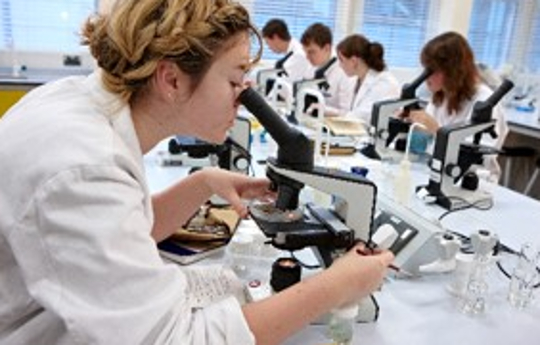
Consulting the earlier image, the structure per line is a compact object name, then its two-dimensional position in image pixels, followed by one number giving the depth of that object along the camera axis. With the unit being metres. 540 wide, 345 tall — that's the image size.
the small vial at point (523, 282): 1.15
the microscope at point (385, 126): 2.31
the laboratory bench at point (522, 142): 3.61
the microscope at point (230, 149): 1.58
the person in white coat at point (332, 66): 3.86
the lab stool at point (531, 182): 3.90
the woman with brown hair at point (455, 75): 2.56
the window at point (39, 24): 3.76
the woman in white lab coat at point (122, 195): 0.61
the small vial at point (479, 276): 1.11
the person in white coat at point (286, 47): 4.22
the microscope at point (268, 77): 3.26
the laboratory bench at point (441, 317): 0.98
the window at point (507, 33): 4.91
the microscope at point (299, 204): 0.95
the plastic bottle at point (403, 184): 1.69
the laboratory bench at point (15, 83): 3.38
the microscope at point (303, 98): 2.87
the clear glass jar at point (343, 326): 0.90
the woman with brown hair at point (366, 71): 3.36
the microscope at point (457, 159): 1.80
